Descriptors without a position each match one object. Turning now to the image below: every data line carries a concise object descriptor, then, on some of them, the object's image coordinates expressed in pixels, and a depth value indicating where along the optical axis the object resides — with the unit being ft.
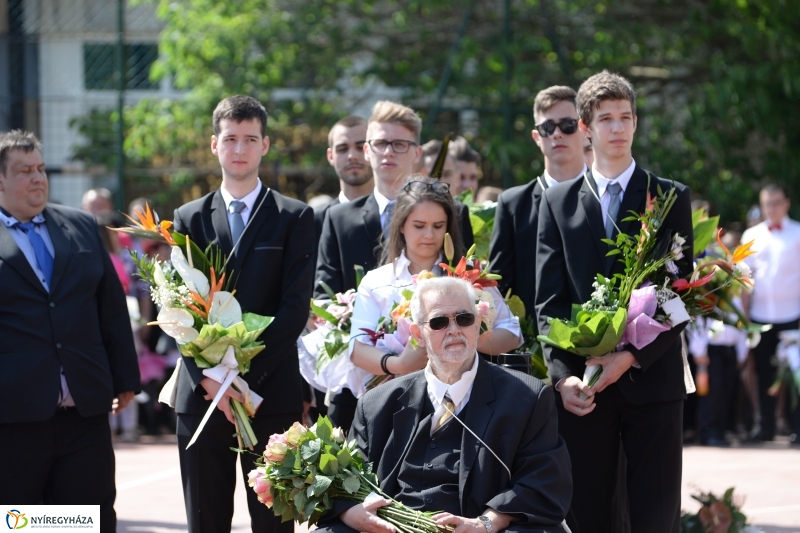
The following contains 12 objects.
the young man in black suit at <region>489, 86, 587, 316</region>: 38.55
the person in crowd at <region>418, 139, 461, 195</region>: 50.57
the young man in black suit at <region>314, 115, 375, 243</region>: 46.19
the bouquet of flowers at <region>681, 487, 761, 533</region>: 42.93
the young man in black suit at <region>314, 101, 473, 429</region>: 40.55
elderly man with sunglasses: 29.25
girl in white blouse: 36.42
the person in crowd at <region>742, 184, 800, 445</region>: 73.92
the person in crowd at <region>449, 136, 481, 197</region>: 56.59
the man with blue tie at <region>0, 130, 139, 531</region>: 36.27
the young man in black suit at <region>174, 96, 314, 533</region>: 36.27
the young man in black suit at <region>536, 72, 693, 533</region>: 34.53
